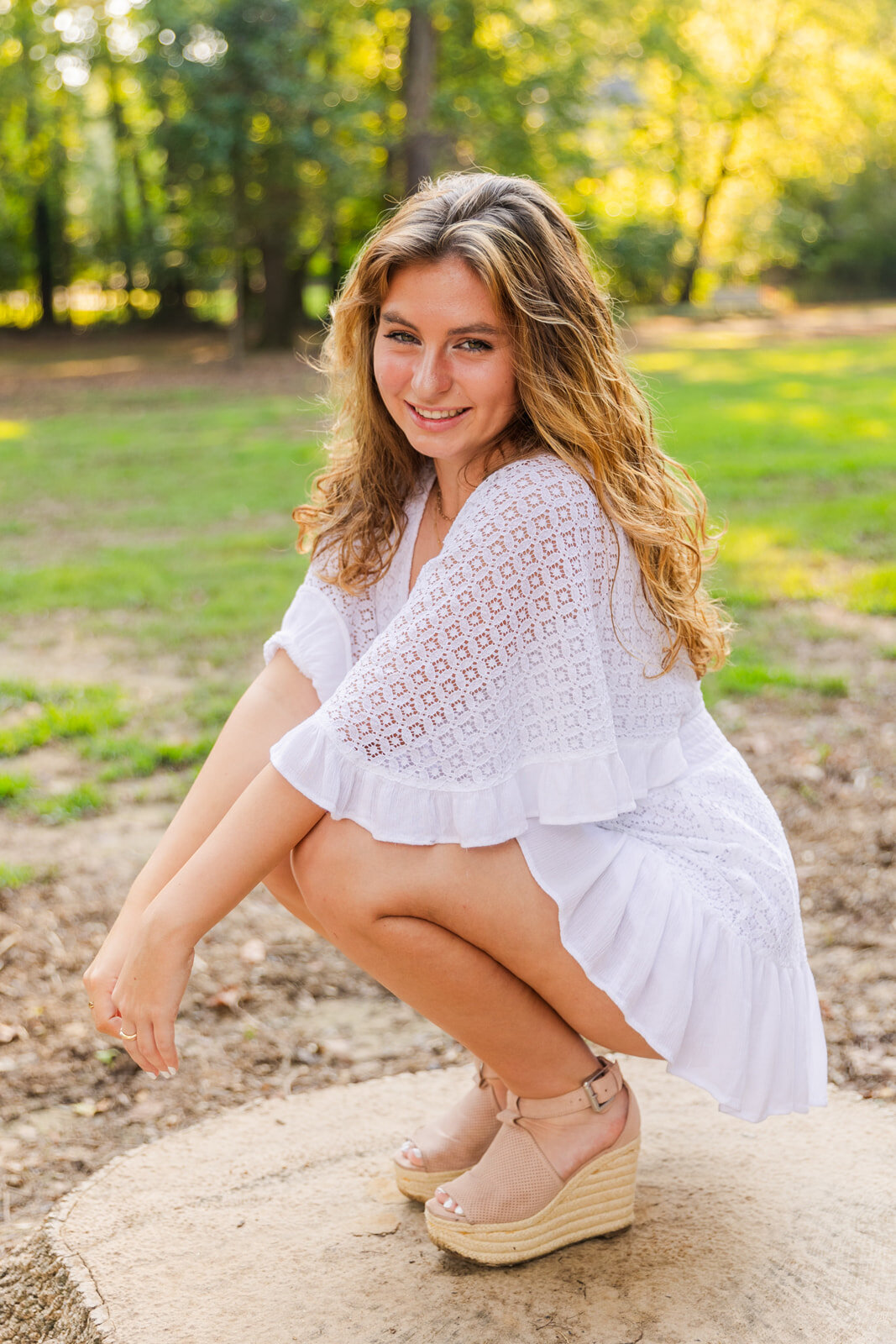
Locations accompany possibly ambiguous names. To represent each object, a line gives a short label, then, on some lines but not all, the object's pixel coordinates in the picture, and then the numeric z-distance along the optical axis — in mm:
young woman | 1949
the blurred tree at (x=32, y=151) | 18906
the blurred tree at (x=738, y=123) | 25125
